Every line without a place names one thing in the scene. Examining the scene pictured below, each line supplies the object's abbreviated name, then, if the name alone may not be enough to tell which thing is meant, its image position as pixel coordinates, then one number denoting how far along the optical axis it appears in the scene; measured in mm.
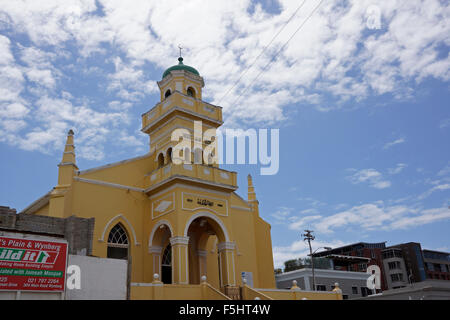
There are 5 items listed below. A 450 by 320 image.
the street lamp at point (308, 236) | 41875
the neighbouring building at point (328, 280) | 40938
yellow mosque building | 19219
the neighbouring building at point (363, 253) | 71312
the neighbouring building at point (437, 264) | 76812
